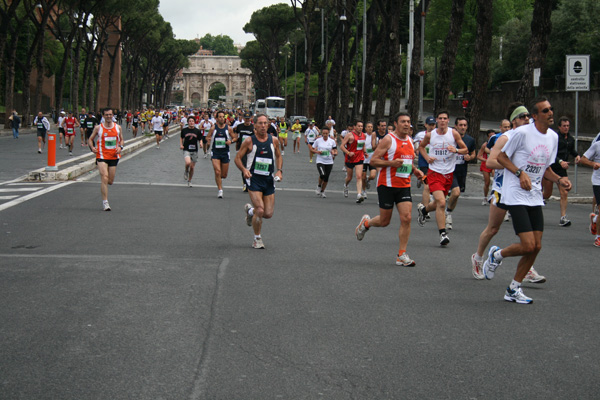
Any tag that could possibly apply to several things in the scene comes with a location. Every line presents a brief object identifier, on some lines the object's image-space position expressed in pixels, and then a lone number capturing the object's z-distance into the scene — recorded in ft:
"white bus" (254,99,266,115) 351.87
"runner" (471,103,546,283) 24.61
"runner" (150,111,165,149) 130.79
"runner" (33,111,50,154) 101.71
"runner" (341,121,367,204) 59.93
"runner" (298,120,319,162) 103.11
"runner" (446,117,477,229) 41.75
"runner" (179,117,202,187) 65.31
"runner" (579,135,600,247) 38.58
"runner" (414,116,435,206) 41.86
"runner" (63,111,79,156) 102.78
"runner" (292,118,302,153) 131.30
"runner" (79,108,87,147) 122.66
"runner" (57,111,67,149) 107.55
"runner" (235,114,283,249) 34.12
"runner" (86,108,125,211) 48.24
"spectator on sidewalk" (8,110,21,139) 141.59
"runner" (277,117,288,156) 134.23
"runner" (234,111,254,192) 57.73
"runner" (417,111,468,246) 38.70
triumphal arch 643.86
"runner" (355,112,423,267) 31.53
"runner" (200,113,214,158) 135.37
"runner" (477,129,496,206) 47.62
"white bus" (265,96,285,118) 316.81
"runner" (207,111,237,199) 58.81
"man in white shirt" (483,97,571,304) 23.72
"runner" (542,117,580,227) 45.62
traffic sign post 65.92
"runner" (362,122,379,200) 58.23
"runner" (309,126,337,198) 62.13
